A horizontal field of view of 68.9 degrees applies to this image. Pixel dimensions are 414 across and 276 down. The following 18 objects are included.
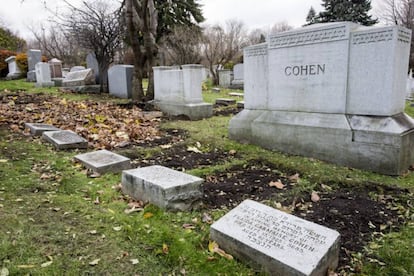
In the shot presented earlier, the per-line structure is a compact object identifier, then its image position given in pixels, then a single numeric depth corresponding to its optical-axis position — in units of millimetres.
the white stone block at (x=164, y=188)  2924
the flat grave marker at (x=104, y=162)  4081
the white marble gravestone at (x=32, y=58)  19109
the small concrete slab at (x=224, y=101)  11919
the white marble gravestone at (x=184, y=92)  8547
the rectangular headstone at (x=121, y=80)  12203
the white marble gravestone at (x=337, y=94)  3988
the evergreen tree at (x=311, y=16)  33419
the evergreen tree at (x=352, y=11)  28562
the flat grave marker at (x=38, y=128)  6108
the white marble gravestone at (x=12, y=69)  20514
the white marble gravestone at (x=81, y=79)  13719
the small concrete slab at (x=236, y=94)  14697
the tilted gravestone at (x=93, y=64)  14159
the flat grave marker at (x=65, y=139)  5305
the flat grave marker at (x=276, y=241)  1974
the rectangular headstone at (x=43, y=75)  14843
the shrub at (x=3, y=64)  22156
